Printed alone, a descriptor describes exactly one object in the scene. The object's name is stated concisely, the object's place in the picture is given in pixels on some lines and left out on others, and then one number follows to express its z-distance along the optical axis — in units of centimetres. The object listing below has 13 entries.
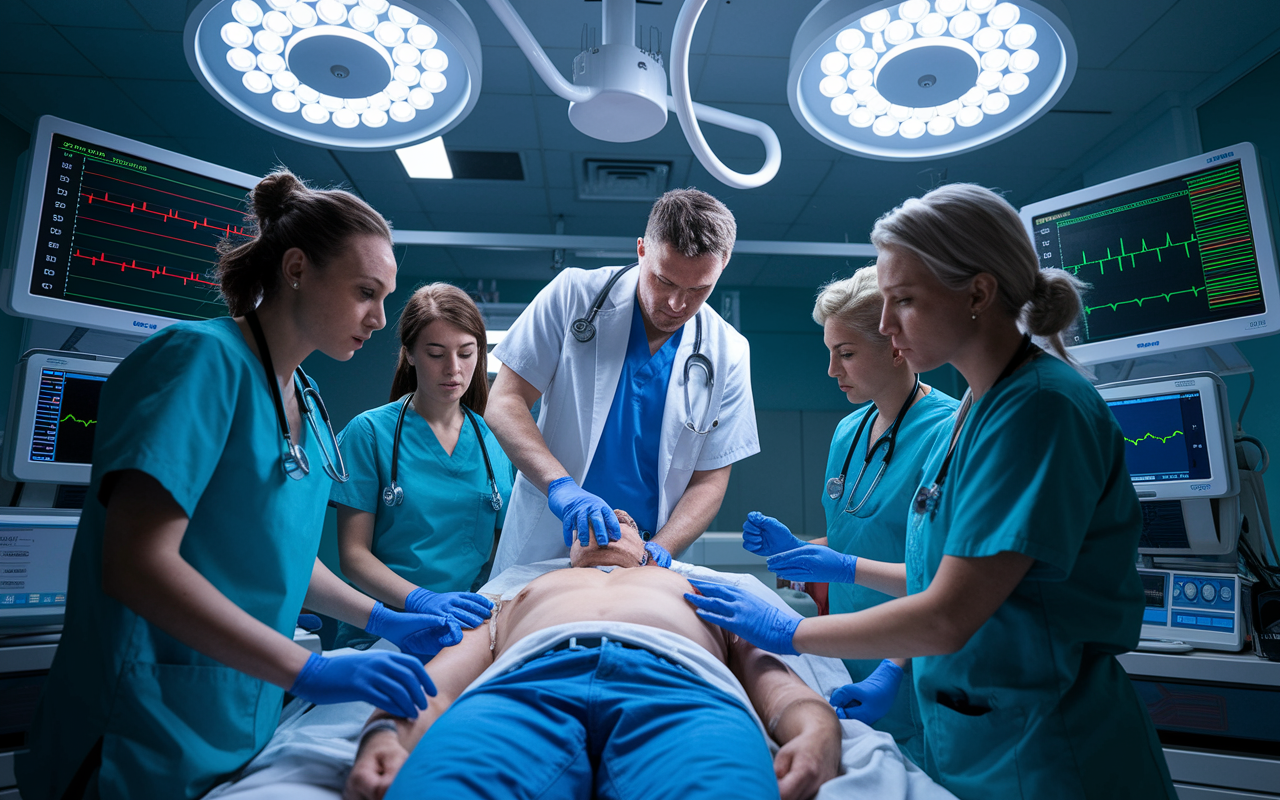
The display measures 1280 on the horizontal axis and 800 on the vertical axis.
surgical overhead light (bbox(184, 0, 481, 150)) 130
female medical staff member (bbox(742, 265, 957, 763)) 151
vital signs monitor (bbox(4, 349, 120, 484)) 164
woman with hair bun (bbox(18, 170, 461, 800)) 86
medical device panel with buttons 163
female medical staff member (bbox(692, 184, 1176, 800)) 92
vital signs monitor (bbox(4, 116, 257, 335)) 169
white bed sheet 90
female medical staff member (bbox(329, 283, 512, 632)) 183
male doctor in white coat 177
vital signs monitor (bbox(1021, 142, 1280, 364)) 185
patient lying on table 83
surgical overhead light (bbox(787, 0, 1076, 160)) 130
